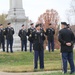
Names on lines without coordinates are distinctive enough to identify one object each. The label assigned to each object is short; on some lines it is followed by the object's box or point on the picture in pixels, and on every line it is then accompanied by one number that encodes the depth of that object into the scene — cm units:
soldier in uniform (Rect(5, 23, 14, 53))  2627
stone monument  3297
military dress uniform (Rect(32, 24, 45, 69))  1752
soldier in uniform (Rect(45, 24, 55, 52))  2640
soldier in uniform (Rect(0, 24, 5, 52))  2746
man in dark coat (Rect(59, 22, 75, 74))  1505
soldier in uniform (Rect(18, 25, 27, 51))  2773
